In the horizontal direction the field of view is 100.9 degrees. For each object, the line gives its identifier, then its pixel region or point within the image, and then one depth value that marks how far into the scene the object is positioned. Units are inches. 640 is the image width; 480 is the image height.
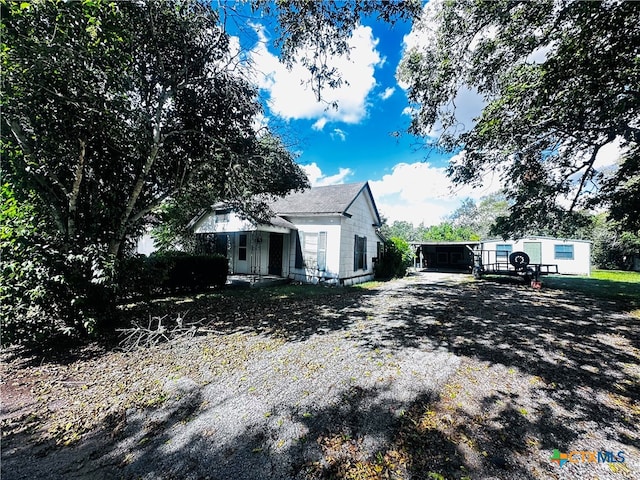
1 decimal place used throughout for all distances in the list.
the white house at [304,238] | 491.2
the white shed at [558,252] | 853.2
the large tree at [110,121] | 165.3
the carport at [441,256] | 1096.2
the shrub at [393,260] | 685.3
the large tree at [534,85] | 199.8
